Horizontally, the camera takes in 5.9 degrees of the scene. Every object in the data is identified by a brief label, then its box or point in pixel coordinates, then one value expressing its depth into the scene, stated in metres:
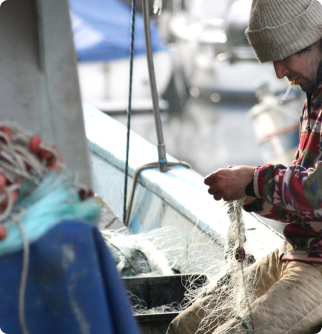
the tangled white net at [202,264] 10.33
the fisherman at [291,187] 10.11
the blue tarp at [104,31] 50.17
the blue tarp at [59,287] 9.45
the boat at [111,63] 49.83
